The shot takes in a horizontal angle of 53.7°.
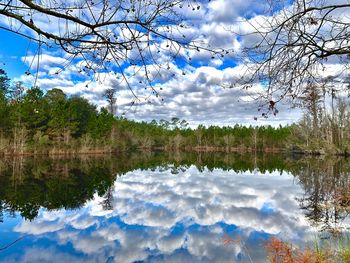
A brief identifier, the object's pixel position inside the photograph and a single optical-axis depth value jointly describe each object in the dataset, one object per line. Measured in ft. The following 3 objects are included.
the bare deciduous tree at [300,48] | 12.72
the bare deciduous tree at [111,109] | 241.94
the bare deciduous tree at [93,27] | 9.18
